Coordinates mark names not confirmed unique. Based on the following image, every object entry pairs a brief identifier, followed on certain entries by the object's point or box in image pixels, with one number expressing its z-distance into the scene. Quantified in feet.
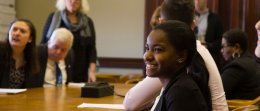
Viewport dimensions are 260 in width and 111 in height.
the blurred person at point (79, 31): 21.39
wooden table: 11.04
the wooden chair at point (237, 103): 12.47
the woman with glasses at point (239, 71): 15.23
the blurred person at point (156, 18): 11.61
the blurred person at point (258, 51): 19.58
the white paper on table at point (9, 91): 13.69
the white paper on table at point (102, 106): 11.64
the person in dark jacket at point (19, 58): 15.35
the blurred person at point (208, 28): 24.94
